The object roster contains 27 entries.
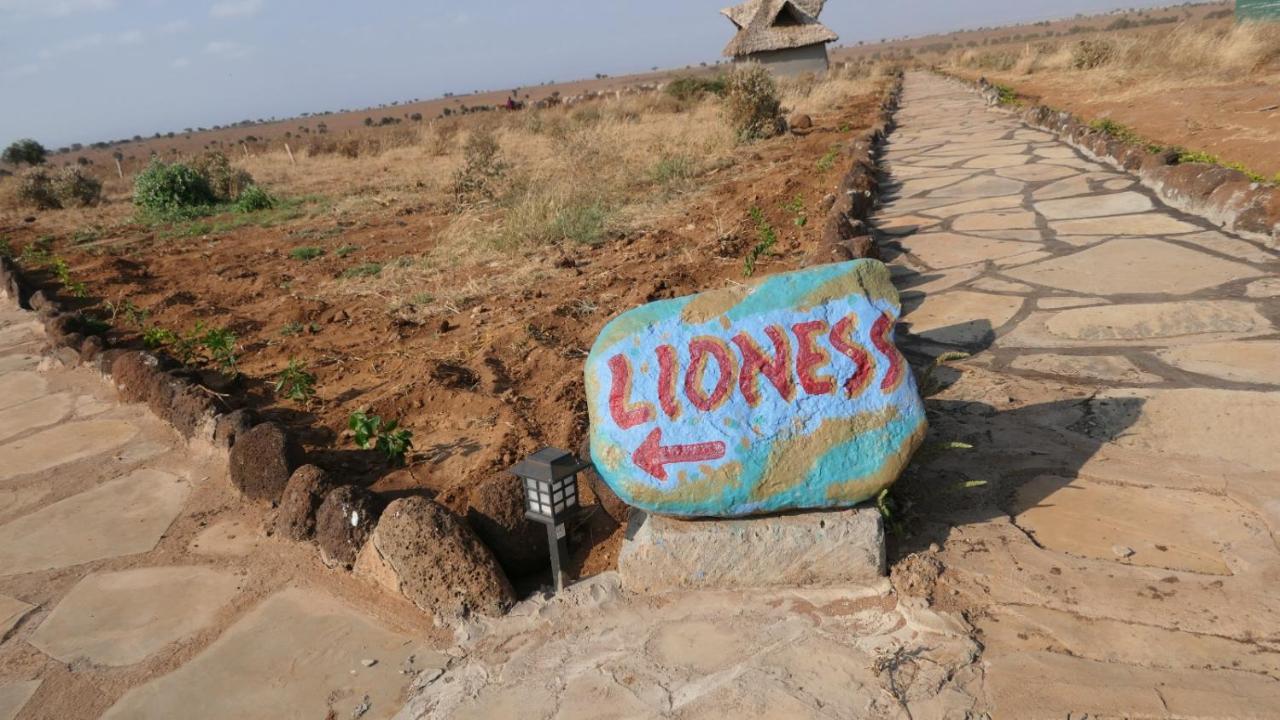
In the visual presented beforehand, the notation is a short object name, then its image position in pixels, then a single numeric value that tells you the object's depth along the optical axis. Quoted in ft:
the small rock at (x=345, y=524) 10.16
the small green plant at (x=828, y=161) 33.46
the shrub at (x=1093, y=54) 64.85
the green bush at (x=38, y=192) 53.36
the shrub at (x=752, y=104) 47.52
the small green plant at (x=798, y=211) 24.51
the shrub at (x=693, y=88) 82.58
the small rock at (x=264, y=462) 12.01
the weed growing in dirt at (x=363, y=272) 25.88
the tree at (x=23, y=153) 108.37
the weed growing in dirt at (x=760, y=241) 20.13
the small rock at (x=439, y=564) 9.18
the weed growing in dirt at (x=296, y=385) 15.61
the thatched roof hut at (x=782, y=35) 77.82
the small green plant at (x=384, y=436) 12.66
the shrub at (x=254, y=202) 44.16
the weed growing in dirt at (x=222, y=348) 17.74
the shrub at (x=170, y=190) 45.85
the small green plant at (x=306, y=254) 29.81
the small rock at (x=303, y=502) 10.83
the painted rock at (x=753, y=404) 8.80
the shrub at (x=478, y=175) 38.58
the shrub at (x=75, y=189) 53.36
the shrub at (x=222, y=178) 49.08
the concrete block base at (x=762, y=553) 8.85
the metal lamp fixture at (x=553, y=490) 8.89
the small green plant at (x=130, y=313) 22.85
